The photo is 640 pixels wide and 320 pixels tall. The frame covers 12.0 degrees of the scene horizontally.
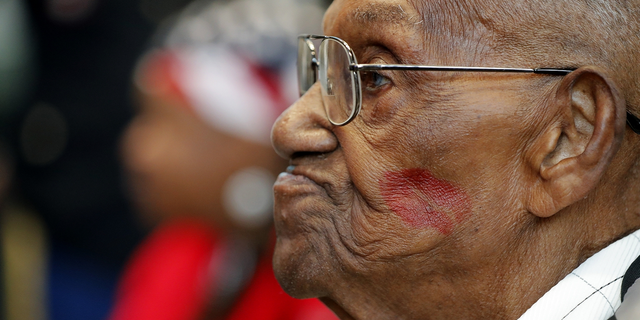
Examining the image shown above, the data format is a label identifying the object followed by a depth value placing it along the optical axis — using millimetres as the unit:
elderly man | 1493
